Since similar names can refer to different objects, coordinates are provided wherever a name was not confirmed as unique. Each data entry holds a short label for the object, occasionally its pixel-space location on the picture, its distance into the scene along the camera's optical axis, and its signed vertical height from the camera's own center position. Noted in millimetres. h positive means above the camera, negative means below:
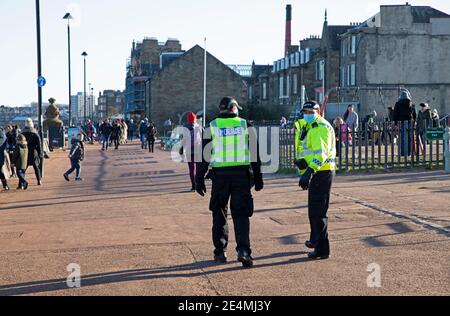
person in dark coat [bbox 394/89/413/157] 20844 +567
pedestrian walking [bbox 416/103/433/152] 19320 +155
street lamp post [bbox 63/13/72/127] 44300 +6231
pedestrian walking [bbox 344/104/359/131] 23359 +402
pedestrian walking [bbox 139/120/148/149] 40125 -210
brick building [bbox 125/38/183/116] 87344 +8333
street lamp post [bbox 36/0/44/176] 22531 +2776
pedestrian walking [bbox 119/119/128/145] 48397 -338
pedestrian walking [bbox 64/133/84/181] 20094 -743
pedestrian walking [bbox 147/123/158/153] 36344 -458
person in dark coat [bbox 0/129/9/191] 17484 -642
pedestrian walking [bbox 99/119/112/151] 39906 -201
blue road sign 22984 +1642
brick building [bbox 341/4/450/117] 55094 +6076
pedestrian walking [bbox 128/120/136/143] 59500 -92
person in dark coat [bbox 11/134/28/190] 17750 -755
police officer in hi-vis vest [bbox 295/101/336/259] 8095 -480
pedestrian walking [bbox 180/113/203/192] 16188 -328
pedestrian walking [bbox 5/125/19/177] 22584 -277
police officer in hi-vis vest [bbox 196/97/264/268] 8016 -495
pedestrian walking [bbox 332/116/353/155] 18969 -208
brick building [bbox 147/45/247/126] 70062 +4466
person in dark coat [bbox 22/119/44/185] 18453 -354
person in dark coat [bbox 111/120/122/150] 41094 -330
